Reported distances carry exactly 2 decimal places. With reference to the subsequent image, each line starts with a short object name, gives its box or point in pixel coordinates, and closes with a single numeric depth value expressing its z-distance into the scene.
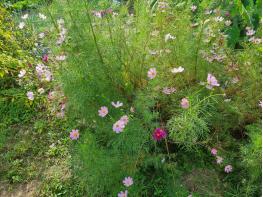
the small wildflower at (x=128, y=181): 1.23
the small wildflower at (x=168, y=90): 1.38
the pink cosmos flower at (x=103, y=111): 1.31
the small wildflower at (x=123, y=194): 1.24
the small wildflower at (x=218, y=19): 1.46
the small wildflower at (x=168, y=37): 1.41
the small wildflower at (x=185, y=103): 1.22
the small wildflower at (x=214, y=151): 1.35
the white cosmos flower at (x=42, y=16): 1.48
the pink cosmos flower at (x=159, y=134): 1.25
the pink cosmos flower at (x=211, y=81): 1.25
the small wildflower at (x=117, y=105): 1.29
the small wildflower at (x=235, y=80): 1.44
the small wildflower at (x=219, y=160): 1.33
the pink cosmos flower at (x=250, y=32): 1.50
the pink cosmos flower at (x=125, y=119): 1.24
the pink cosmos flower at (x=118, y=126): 1.22
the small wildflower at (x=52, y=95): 1.62
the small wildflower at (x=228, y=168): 1.32
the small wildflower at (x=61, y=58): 1.37
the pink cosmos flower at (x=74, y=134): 1.38
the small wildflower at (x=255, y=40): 1.38
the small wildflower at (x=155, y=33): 1.53
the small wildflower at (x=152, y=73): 1.35
